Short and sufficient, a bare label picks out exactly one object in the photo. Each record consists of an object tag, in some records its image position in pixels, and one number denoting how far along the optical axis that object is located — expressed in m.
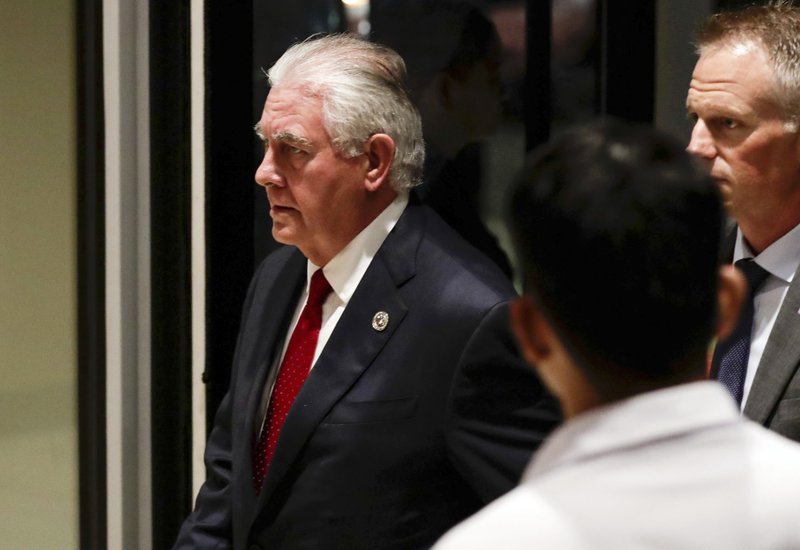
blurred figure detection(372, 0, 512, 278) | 10.63
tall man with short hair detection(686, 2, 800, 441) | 10.25
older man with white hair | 10.26
